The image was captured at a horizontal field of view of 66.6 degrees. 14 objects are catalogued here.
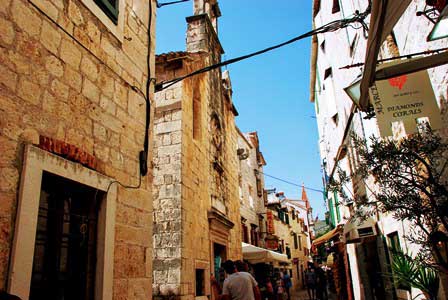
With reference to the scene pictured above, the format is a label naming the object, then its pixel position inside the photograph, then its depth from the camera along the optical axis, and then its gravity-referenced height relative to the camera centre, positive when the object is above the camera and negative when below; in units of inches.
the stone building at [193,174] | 283.9 +88.6
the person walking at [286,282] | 665.0 -39.1
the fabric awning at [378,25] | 104.2 +70.4
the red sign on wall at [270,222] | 978.5 +109.8
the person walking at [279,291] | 479.1 -42.0
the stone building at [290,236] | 1106.4 +92.1
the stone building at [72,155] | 108.3 +42.4
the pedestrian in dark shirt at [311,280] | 645.9 -36.6
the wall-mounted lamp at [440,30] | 132.0 +84.1
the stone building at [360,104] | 162.2 +111.9
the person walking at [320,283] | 619.6 -41.9
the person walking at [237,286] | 205.0 -13.2
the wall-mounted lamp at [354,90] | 193.7 +93.2
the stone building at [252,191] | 761.6 +175.2
